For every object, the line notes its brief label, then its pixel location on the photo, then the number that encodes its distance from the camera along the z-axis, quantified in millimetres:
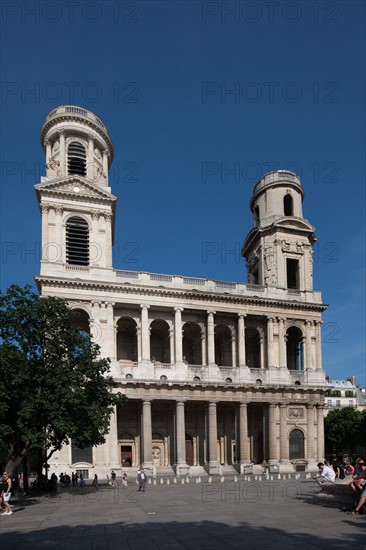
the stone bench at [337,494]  19859
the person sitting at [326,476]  22625
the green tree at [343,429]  80688
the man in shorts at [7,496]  22500
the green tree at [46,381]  30797
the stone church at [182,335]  50656
